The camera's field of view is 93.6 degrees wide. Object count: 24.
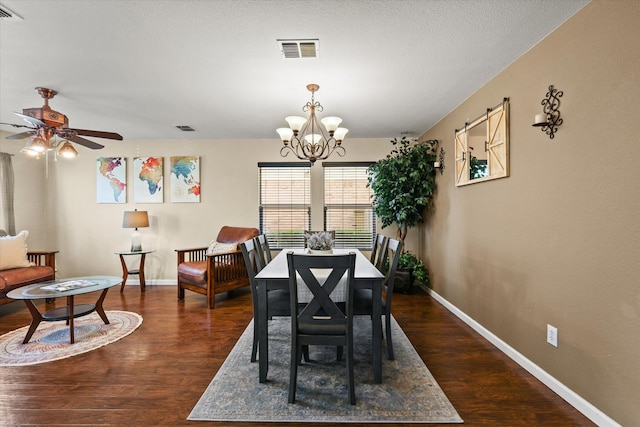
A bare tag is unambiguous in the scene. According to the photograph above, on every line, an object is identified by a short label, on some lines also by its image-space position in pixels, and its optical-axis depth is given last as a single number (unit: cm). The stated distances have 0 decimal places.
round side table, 458
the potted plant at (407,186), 423
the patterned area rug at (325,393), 181
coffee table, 273
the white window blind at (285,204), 505
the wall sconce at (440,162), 401
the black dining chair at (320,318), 187
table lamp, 454
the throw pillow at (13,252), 363
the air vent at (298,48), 216
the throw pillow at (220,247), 444
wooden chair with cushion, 390
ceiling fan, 272
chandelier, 272
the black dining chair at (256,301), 236
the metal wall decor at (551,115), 202
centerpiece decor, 280
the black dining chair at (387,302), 230
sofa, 345
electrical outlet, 205
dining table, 210
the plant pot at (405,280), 436
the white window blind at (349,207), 504
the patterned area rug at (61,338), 256
